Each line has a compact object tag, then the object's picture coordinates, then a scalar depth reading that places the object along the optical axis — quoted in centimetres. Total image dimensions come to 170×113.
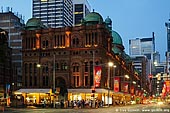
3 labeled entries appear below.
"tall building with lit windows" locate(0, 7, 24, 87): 13331
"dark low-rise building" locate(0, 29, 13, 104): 10703
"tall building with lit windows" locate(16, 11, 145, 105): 9017
